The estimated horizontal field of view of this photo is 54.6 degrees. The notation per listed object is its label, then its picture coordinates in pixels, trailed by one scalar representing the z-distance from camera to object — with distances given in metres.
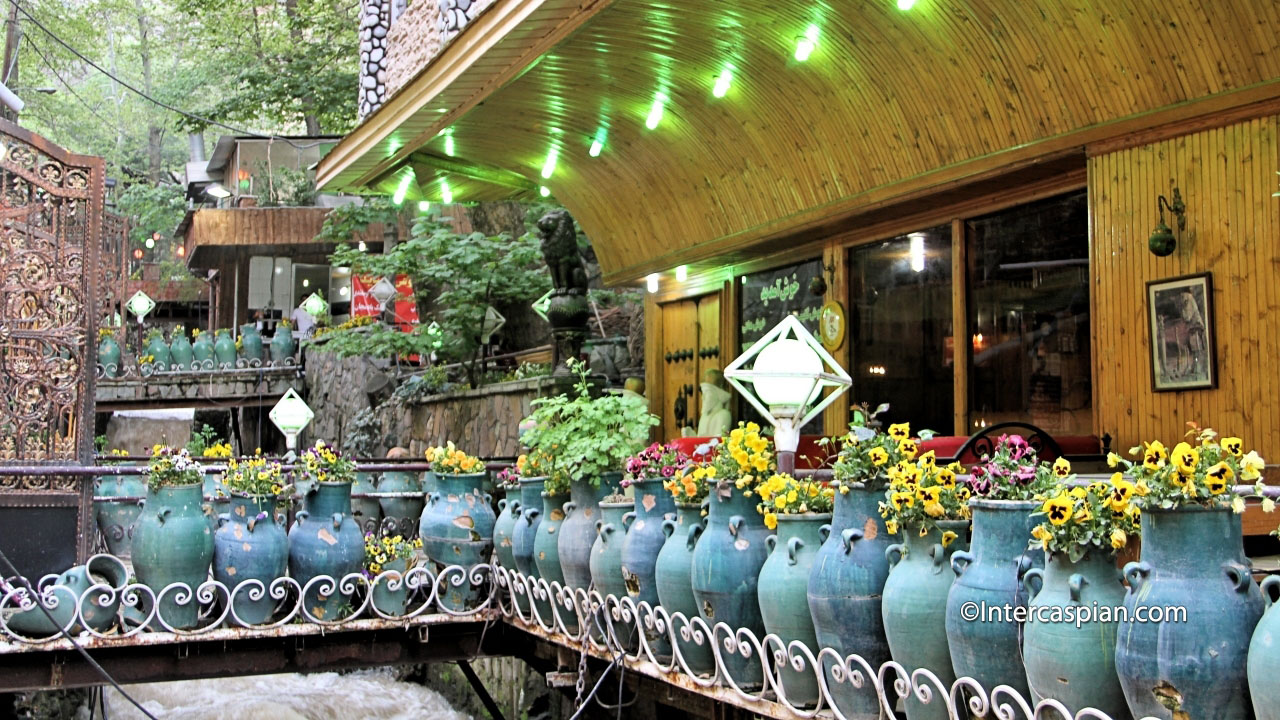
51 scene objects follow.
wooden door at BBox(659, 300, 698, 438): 13.05
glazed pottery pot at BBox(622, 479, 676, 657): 5.88
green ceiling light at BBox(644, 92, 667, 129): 10.29
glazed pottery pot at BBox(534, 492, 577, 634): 6.96
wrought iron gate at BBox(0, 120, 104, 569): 8.20
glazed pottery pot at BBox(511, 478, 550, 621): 7.30
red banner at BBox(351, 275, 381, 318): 28.42
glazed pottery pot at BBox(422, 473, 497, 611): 7.98
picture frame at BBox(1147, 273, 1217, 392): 6.99
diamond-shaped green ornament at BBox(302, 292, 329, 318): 27.38
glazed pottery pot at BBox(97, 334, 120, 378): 24.69
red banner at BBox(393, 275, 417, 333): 25.44
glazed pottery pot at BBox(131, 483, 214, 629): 7.14
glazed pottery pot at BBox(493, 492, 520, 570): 7.64
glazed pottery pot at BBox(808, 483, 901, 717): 4.47
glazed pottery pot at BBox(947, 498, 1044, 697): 3.85
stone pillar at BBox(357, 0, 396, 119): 16.25
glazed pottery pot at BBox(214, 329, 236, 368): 25.31
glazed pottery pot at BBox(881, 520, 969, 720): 4.15
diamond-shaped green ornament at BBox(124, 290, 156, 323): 27.49
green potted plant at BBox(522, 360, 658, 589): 6.68
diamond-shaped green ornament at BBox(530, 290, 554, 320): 13.82
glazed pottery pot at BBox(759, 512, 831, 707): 4.79
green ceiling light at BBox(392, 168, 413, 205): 13.16
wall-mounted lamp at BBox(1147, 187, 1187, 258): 7.14
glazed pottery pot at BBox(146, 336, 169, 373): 25.28
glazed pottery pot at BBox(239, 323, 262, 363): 25.62
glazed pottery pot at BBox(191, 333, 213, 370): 25.28
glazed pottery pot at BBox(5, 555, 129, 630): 7.07
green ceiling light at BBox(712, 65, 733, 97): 9.53
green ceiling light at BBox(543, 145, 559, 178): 12.24
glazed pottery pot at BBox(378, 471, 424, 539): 9.10
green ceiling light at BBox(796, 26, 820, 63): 8.57
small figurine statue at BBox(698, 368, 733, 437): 11.64
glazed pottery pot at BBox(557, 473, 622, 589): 6.65
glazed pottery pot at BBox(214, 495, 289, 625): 7.34
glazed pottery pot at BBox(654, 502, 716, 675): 5.46
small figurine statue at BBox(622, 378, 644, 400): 13.52
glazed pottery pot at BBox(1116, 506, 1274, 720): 3.25
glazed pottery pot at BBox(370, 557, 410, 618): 7.79
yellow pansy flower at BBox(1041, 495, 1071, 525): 3.60
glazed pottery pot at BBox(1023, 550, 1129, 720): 3.54
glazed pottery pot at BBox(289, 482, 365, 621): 7.62
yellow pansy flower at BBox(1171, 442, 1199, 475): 3.34
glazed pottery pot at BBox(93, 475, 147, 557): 9.30
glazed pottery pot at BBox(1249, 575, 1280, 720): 3.05
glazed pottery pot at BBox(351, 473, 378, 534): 9.05
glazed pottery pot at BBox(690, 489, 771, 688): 5.18
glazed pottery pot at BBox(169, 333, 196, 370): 25.30
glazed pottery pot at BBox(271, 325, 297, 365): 25.70
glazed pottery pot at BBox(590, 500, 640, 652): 6.16
